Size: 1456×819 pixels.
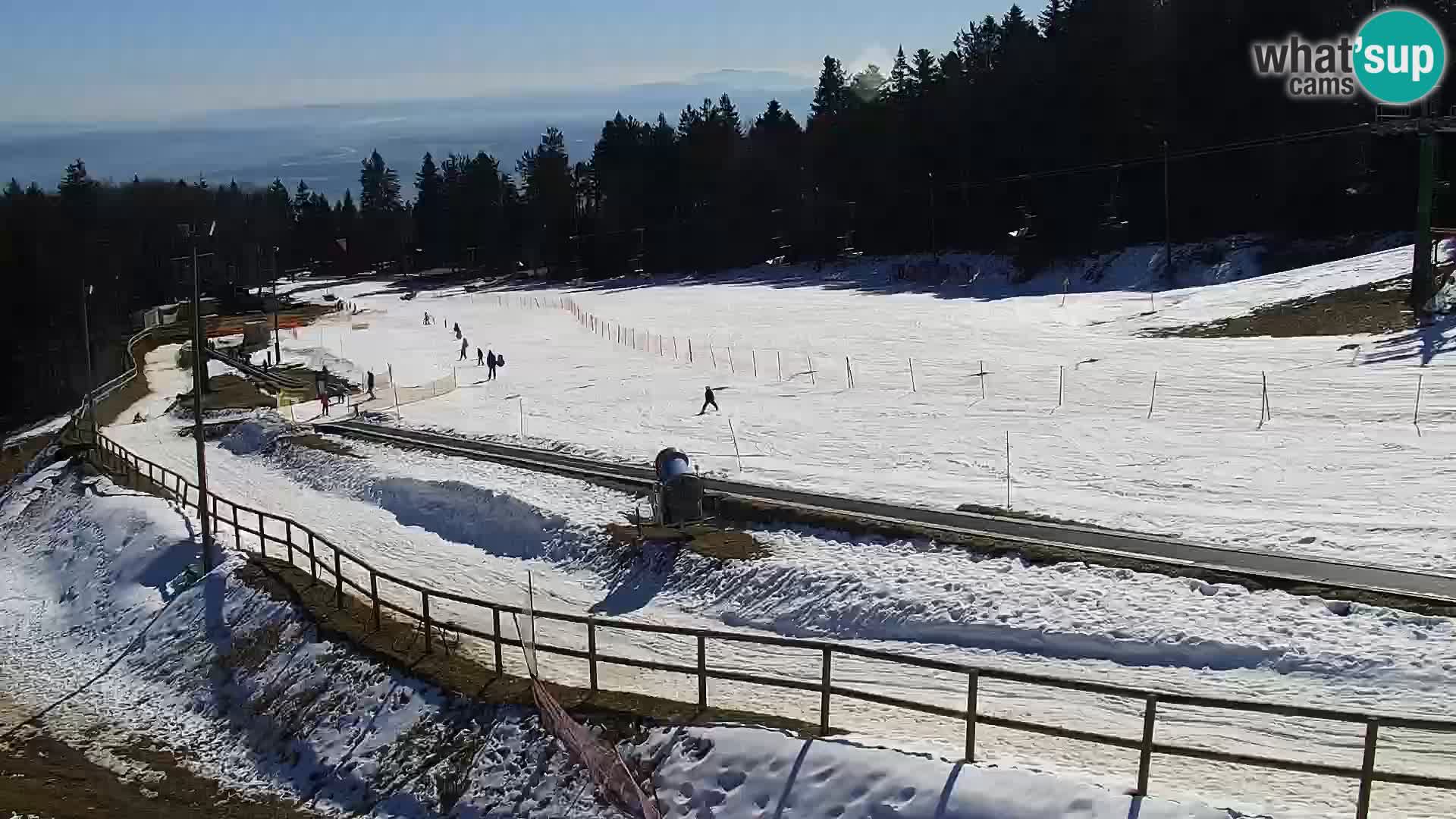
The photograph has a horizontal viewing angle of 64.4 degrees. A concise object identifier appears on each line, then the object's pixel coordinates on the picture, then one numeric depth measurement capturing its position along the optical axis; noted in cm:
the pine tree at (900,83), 11247
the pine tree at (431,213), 17900
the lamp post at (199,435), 2639
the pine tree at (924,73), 10825
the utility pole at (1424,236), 4338
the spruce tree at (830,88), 14150
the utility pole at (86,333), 4544
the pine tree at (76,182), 14325
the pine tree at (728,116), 14475
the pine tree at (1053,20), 9700
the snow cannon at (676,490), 2648
